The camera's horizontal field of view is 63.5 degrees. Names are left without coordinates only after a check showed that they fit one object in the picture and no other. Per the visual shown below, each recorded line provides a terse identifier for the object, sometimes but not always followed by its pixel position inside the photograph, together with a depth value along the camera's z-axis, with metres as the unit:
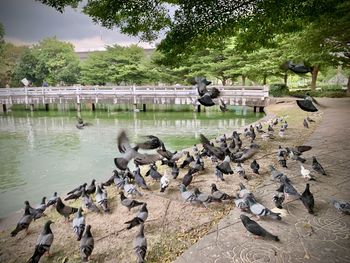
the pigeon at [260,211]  3.89
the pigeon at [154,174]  6.05
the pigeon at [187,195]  4.74
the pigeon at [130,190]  5.30
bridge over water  23.33
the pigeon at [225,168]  5.52
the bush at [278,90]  25.30
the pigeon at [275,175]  5.28
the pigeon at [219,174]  5.77
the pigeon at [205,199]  4.62
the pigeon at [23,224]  4.30
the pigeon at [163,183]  5.48
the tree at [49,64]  35.00
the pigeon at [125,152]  4.36
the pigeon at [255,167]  5.89
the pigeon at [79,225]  3.98
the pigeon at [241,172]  5.76
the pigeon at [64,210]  4.76
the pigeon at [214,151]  6.27
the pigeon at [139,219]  4.03
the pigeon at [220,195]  4.67
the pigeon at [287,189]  4.50
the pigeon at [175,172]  6.23
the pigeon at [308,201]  4.10
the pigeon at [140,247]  3.27
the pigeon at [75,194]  5.63
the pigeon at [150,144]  4.87
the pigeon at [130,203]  4.74
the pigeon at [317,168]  5.57
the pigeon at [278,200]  4.30
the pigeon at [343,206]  3.99
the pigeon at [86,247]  3.44
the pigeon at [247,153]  6.65
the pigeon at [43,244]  3.46
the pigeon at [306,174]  5.44
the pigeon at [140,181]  5.80
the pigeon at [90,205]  5.01
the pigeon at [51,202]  5.37
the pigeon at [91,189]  5.76
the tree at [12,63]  31.09
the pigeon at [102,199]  5.00
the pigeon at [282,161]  6.26
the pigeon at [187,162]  6.99
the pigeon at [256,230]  3.46
